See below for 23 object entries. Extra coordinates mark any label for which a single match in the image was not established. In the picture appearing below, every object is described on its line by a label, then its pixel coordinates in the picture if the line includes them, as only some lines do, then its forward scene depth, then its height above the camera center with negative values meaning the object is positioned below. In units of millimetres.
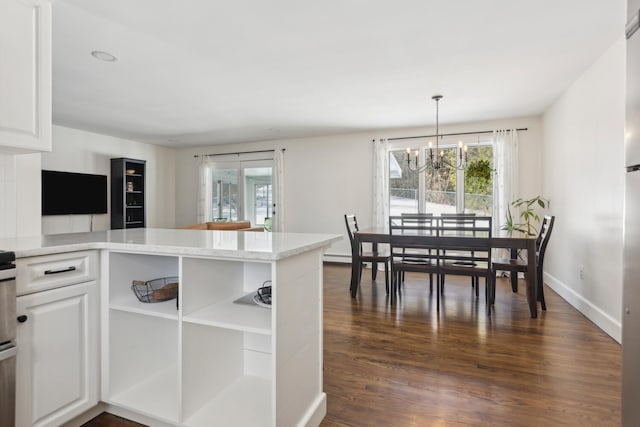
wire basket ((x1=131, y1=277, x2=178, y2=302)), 1675 -395
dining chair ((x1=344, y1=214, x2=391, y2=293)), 3996 -531
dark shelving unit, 6148 +454
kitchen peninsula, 1354 -540
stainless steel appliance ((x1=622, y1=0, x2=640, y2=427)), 1054 -57
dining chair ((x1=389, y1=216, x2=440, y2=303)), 3422 -330
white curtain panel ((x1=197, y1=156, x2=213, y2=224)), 7160 +536
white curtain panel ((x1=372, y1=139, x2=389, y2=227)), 5727 +539
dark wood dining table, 3135 -344
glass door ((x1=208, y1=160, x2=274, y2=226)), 6859 +536
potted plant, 4703 +64
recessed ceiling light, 2852 +1426
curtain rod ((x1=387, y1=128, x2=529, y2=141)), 5179 +1322
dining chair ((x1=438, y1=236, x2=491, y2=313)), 3203 -349
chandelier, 4373 +823
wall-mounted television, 5211 +386
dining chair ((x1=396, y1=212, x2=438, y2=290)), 4562 -78
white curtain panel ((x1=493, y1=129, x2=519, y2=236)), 4953 +632
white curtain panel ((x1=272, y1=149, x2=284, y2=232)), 6543 +541
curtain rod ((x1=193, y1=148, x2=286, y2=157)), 6728 +1332
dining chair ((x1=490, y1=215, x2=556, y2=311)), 3291 -515
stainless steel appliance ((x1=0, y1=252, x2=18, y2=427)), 1178 -451
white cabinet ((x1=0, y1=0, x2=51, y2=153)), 1573 +707
